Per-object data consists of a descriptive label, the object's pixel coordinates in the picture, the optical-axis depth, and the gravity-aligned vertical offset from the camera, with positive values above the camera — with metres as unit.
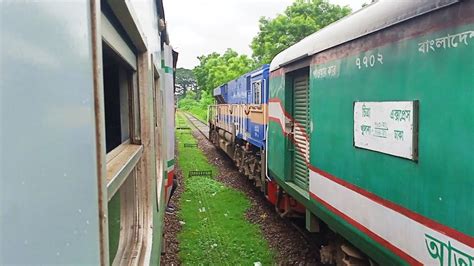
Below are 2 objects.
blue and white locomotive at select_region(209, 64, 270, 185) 9.38 -0.49
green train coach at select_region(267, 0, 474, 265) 2.39 -0.20
